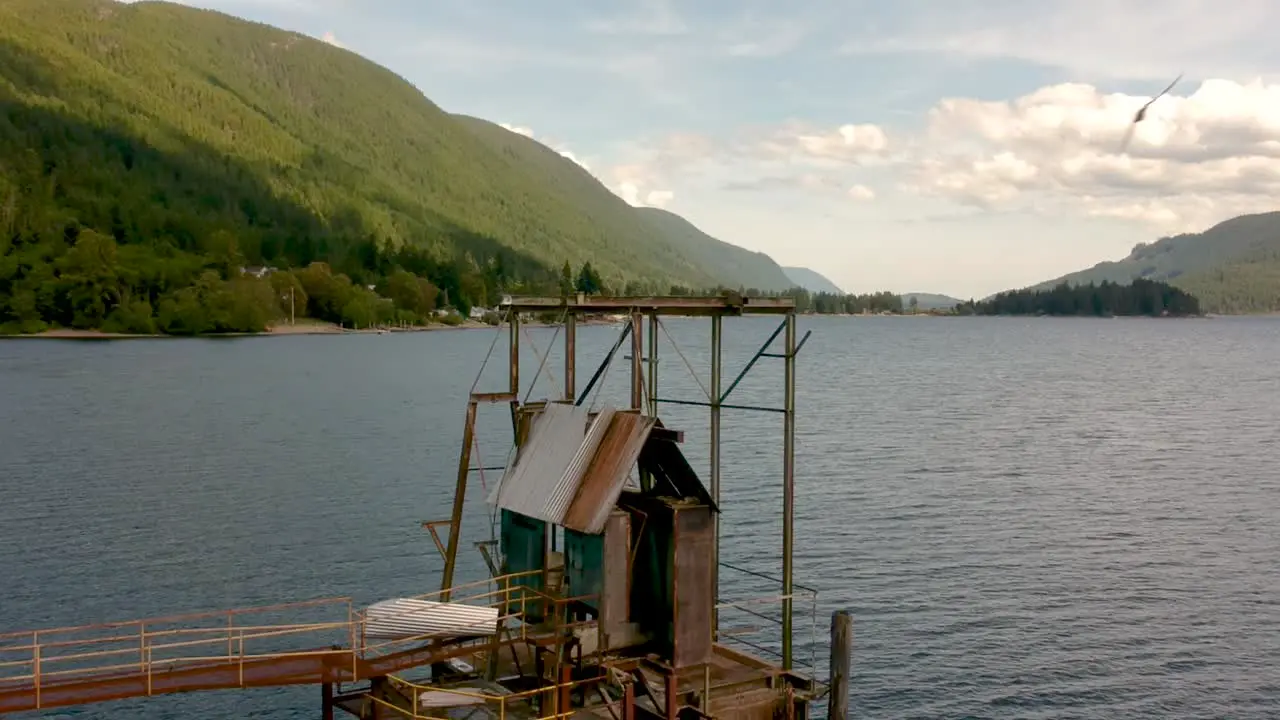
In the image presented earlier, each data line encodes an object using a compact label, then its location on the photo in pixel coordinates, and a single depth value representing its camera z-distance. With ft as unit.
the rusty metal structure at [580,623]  78.79
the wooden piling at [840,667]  89.76
